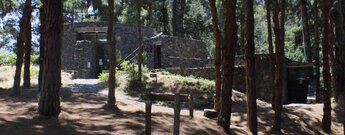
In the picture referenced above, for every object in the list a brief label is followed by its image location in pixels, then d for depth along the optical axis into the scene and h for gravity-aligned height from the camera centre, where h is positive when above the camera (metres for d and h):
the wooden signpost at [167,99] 9.20 -0.66
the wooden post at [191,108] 12.27 -1.02
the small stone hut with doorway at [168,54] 30.20 +1.23
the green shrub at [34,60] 33.38 +0.98
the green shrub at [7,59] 30.43 +1.05
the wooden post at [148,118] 9.15 -0.95
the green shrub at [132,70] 23.58 +0.11
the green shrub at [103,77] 25.51 -0.28
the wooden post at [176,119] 9.22 -0.99
